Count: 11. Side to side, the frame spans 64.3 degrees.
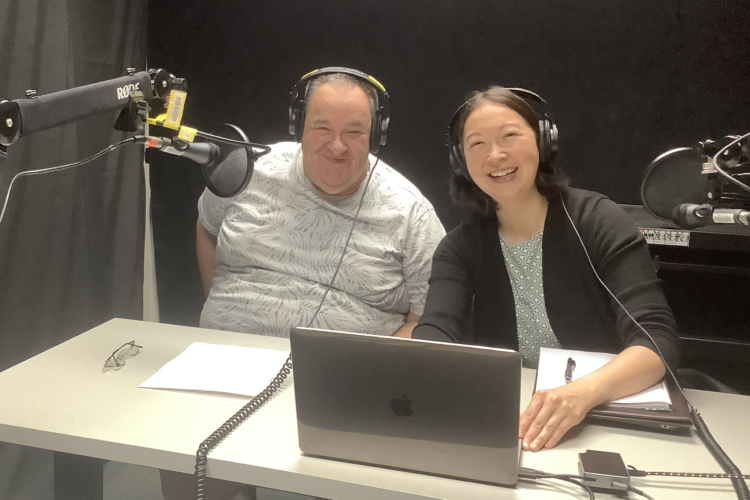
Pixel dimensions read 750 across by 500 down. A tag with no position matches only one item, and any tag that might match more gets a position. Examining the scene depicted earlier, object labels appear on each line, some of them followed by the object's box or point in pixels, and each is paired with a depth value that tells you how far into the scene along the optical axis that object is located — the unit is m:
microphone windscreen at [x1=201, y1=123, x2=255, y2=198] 1.29
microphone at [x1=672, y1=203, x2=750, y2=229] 0.86
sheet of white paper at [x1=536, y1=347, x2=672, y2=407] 1.13
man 1.76
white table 0.93
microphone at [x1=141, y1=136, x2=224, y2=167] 1.16
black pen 1.19
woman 1.39
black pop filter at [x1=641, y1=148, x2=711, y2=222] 1.02
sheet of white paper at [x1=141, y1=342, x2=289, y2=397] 1.24
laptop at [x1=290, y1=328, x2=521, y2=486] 0.87
